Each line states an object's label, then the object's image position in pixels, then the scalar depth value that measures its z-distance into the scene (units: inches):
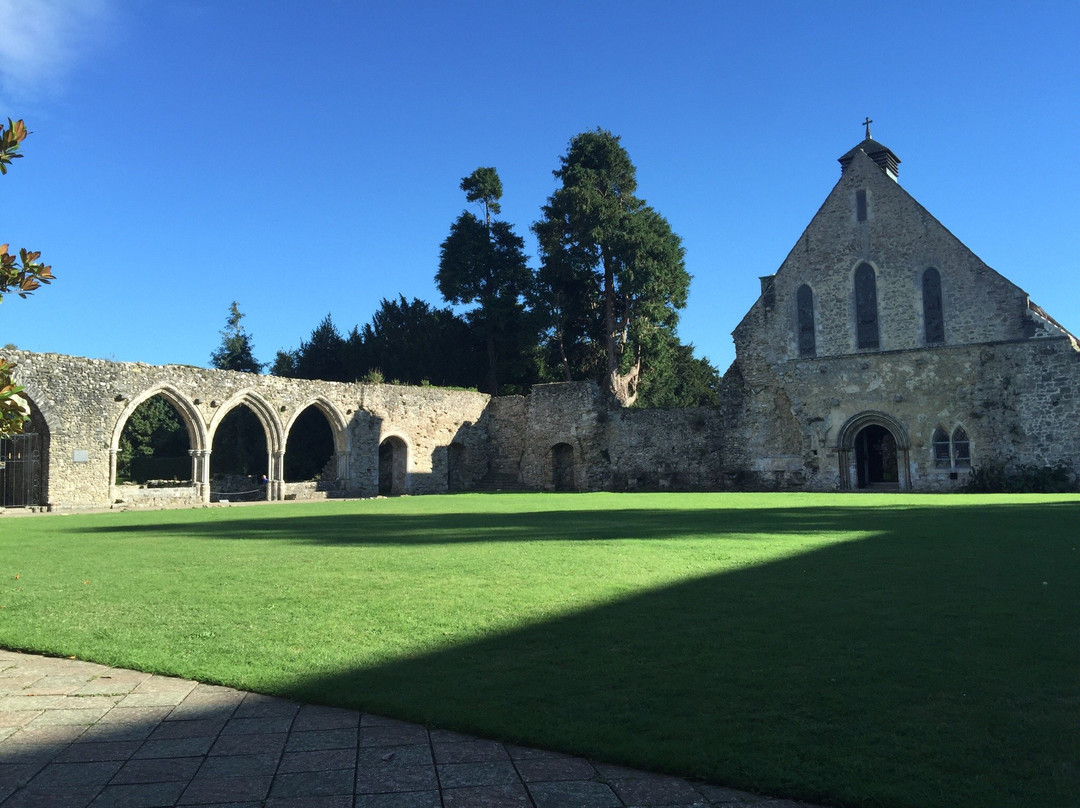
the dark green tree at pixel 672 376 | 1405.0
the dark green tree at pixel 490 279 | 1526.8
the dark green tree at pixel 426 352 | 1631.4
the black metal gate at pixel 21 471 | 812.6
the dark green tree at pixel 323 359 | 1718.8
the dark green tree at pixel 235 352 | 1822.1
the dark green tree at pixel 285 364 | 1769.2
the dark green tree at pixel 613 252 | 1344.7
